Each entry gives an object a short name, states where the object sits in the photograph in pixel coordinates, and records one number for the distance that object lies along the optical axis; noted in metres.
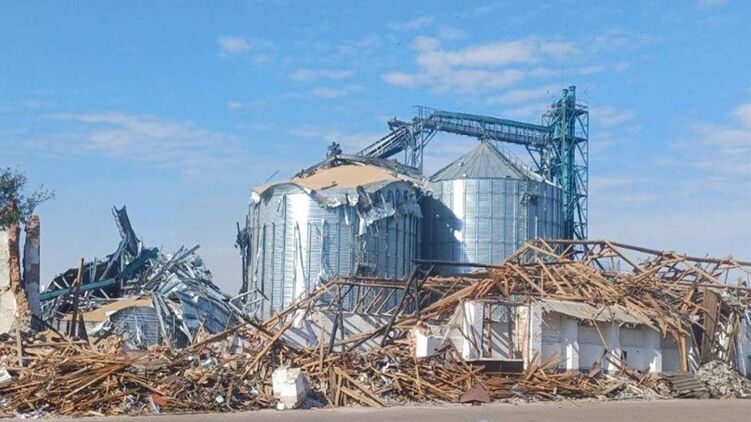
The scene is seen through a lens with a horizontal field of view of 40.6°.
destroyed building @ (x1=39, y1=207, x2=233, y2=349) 38.50
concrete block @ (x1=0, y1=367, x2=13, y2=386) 21.77
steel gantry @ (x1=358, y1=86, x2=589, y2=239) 66.62
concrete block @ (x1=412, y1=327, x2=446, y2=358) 26.69
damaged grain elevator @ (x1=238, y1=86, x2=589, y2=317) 52.19
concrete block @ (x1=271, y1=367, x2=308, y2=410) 22.50
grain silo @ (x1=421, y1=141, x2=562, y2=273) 58.38
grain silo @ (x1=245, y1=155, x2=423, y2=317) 51.94
